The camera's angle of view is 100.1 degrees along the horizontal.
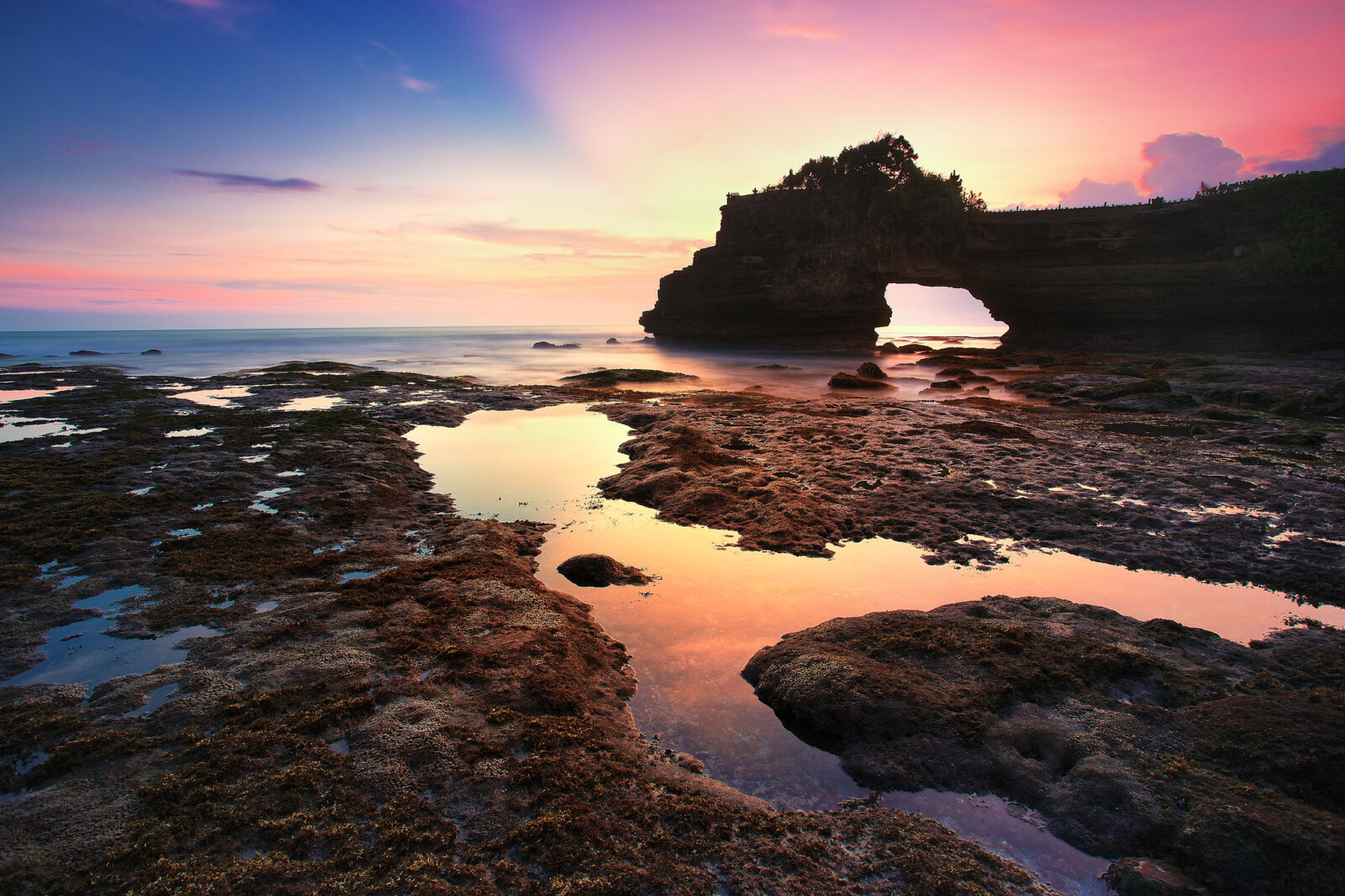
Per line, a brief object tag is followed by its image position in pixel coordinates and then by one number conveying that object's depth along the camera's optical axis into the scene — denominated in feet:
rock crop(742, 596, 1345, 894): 8.63
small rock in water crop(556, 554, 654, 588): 18.66
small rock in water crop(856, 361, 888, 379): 78.18
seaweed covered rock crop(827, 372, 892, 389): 73.15
